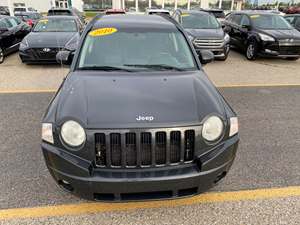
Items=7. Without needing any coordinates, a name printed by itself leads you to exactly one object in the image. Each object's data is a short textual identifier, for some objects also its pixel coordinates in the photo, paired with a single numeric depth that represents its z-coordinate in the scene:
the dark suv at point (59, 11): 16.52
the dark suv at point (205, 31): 9.31
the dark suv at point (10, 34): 9.23
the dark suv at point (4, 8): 31.55
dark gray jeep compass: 2.26
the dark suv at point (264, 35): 9.52
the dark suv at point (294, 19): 12.10
